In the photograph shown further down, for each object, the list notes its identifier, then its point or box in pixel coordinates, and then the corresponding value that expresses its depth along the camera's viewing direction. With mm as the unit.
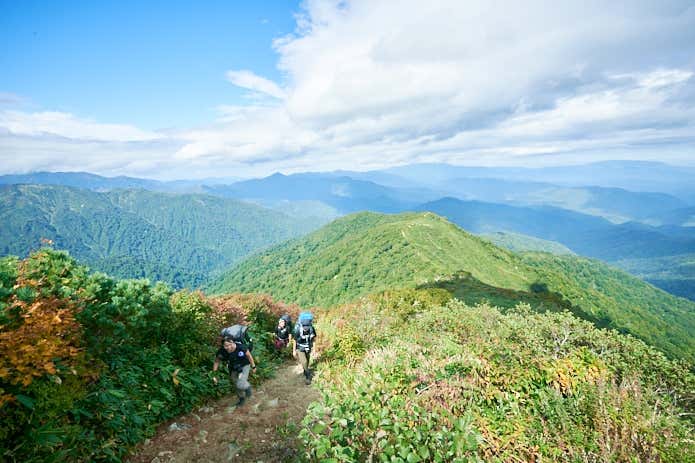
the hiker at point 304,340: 9391
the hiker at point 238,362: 7789
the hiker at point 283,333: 11414
